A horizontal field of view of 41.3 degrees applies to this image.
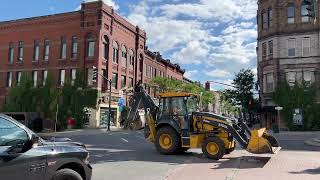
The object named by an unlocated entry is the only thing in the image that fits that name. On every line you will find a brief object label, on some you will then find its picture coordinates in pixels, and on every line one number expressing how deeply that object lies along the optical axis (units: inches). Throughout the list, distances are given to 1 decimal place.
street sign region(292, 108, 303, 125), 1800.0
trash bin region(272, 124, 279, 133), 1654.4
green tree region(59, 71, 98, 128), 2025.1
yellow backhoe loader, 653.9
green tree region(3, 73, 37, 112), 2160.4
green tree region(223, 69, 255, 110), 2305.6
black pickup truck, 253.3
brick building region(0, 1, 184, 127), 2095.2
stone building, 1910.7
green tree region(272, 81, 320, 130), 1795.0
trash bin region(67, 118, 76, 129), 1978.5
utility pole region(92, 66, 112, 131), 1829.5
